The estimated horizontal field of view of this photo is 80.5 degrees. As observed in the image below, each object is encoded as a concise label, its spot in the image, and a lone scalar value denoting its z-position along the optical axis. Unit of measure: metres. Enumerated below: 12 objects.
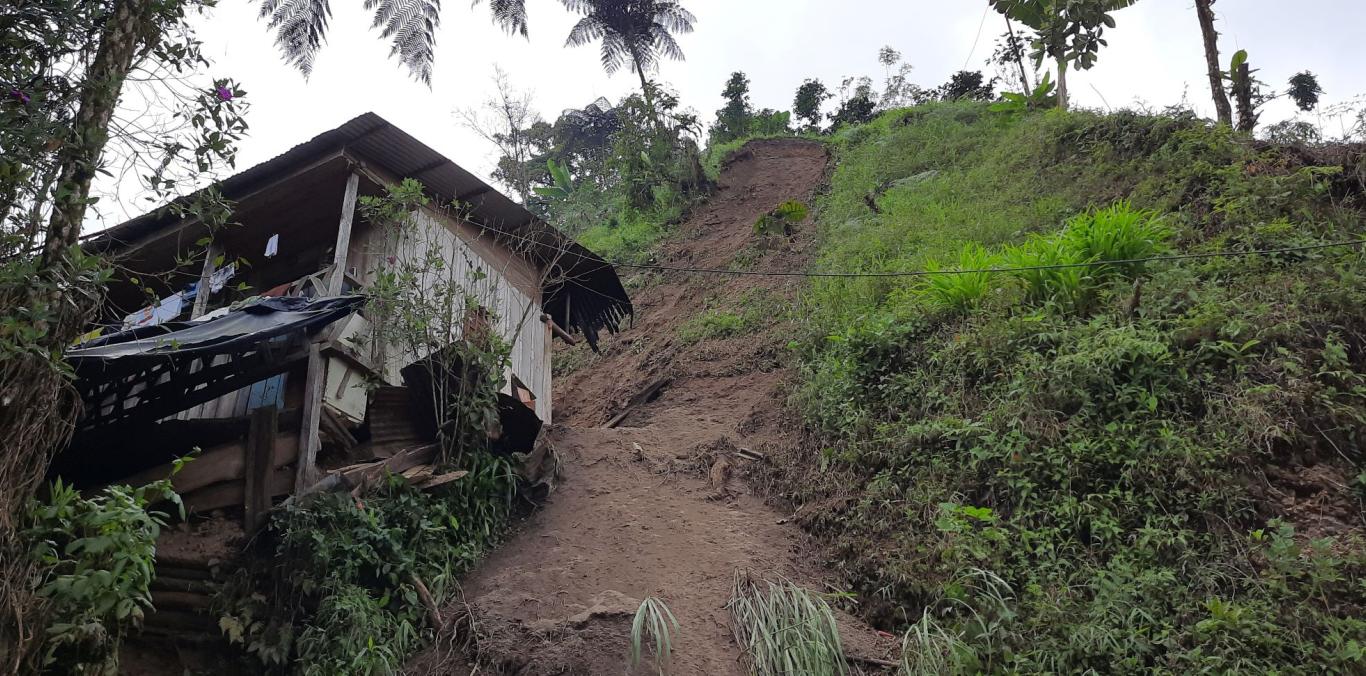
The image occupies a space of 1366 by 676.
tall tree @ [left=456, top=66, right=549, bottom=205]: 26.78
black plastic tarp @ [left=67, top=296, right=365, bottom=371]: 5.16
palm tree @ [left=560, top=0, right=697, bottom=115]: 21.78
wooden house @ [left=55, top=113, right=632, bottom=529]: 6.21
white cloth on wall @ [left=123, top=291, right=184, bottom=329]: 8.57
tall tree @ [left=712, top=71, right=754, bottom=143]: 26.23
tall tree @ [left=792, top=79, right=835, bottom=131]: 26.92
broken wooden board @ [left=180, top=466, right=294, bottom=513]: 6.20
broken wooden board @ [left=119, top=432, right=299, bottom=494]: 6.15
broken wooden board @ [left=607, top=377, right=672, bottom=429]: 11.49
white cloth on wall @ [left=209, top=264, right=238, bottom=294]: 8.27
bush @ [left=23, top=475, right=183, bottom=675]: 3.87
